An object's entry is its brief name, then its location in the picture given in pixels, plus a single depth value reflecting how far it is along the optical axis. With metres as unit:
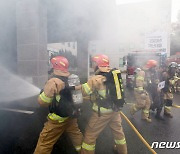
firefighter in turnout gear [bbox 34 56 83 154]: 2.48
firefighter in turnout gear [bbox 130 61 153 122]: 4.46
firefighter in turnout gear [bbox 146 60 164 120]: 4.88
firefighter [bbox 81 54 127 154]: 2.69
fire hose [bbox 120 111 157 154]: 3.14
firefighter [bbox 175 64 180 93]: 9.23
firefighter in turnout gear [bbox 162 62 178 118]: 5.01
